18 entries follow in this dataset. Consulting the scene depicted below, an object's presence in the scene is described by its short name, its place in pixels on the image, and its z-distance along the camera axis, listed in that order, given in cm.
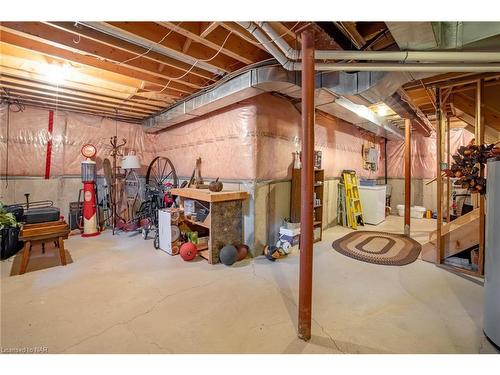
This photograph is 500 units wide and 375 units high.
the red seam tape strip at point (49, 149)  473
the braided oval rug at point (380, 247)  339
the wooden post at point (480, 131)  282
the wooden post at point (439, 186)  321
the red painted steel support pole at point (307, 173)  183
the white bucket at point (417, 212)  662
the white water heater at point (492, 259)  169
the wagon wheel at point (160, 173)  545
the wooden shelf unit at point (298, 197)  393
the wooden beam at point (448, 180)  387
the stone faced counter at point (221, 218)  319
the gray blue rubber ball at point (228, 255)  309
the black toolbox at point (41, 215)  365
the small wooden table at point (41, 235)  280
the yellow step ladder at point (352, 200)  540
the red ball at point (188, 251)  323
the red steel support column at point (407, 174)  469
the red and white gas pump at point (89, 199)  455
